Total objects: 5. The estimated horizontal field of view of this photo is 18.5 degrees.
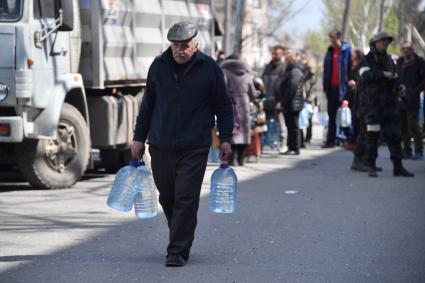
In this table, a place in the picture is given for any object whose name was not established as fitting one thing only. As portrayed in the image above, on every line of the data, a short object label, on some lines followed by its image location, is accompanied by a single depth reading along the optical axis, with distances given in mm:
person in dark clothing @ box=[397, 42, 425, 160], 20656
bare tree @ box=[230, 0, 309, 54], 45625
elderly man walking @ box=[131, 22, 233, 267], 9094
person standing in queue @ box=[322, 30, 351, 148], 23344
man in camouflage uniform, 16328
